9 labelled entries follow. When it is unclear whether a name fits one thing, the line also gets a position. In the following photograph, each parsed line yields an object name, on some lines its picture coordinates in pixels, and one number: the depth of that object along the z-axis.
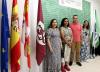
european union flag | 1.80
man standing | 3.10
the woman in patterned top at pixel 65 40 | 2.76
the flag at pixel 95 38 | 3.85
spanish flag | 1.88
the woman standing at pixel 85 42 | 3.42
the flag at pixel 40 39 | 2.19
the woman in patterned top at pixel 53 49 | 2.47
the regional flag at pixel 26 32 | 2.06
